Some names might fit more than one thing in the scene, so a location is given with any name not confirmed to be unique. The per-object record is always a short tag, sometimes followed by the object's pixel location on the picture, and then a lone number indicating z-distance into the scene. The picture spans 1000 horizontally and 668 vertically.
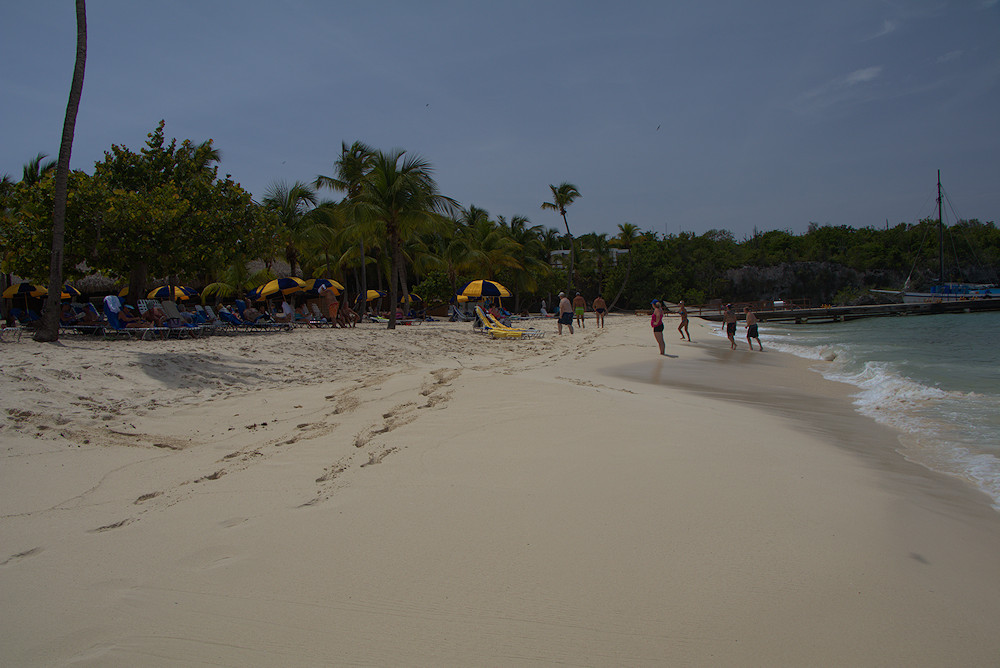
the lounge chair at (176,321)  12.62
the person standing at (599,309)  23.80
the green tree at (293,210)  24.11
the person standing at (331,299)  17.42
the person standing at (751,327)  15.79
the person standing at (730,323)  15.83
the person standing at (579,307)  23.02
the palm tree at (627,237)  43.84
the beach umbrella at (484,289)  20.61
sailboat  42.72
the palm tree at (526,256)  37.25
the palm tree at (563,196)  40.03
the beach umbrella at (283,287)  17.80
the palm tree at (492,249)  33.56
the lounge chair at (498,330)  17.27
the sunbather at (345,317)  18.58
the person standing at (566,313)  19.83
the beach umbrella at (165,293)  19.12
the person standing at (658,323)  13.52
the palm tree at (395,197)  17.95
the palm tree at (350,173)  23.39
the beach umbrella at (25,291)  18.22
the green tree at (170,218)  12.99
